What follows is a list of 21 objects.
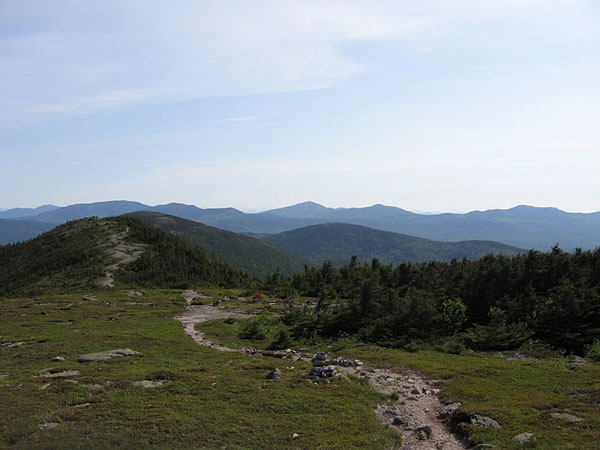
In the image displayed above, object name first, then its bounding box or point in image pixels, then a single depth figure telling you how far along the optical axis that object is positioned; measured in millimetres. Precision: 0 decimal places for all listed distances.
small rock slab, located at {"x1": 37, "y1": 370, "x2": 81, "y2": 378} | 30584
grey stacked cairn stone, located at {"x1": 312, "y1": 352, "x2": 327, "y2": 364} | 36888
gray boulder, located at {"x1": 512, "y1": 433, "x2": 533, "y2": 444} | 18302
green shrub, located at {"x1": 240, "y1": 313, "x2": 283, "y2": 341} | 54062
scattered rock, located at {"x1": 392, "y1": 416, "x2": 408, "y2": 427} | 22831
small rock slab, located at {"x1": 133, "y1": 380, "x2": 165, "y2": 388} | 28144
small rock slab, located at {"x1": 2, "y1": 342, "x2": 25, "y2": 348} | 44438
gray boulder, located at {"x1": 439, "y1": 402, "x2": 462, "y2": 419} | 23609
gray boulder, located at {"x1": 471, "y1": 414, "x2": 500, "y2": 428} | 20547
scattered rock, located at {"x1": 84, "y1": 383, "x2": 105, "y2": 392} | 27203
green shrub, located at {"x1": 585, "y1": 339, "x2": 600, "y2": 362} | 36031
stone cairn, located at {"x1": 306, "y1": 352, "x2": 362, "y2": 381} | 30578
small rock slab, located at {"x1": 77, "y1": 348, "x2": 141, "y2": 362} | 36969
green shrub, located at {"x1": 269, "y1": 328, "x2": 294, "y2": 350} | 47250
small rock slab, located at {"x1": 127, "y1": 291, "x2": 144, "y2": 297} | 108188
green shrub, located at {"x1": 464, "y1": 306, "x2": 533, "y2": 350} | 42281
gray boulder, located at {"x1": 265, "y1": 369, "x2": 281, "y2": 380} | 30859
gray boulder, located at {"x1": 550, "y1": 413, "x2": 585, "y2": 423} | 19898
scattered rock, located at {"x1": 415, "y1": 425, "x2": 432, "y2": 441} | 20838
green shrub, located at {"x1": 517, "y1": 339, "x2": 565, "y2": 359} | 38500
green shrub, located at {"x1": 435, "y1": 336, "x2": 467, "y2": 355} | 42044
